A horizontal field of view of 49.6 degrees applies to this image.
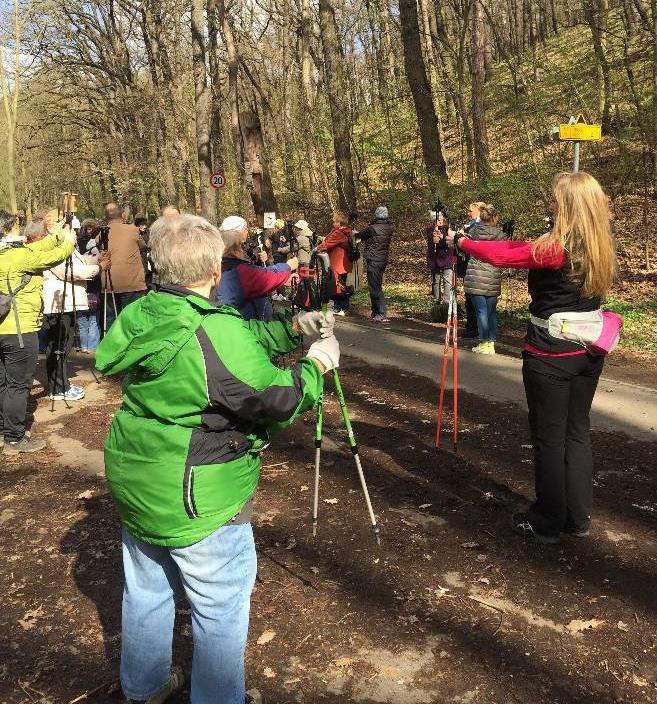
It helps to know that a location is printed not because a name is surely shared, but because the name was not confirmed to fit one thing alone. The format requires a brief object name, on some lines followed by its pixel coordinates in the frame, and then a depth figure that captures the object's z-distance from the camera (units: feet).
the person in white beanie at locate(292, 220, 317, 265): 43.18
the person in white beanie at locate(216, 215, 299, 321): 18.06
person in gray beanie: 42.78
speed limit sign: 78.43
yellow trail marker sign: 32.09
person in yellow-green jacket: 20.71
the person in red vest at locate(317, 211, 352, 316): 43.04
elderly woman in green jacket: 8.14
